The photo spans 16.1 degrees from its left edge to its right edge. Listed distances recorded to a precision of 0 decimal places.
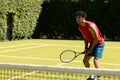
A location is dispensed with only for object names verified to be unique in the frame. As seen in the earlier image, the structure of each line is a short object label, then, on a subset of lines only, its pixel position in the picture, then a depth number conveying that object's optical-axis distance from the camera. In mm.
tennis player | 8258
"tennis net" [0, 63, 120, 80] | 5027
